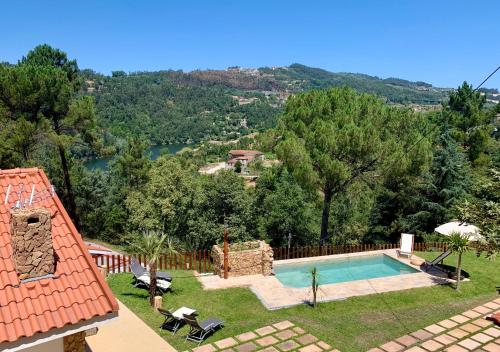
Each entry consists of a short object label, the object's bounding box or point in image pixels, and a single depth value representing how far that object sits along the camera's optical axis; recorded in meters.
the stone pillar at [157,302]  11.31
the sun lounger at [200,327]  9.61
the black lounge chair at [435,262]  14.90
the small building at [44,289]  4.71
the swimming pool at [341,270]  15.24
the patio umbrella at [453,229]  13.39
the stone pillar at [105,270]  12.54
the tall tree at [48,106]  18.95
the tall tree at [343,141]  17.91
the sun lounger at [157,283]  12.39
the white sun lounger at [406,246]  16.72
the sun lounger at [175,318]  10.17
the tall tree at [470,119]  32.56
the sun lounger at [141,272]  12.63
